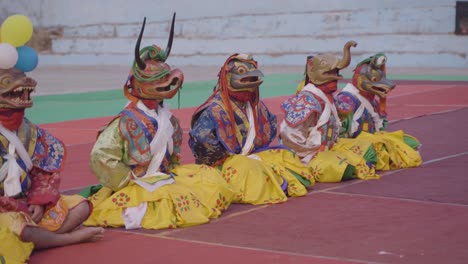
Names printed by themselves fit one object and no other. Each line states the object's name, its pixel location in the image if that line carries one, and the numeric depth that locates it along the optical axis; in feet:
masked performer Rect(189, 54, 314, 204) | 40.44
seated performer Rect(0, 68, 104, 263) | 30.96
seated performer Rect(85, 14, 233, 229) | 35.99
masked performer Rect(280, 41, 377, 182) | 45.01
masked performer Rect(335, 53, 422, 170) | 48.45
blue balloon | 32.05
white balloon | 30.96
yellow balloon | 31.17
